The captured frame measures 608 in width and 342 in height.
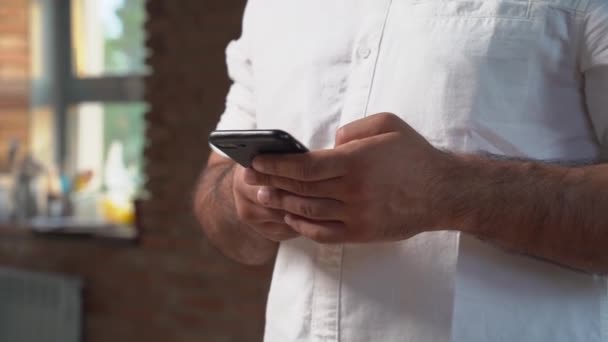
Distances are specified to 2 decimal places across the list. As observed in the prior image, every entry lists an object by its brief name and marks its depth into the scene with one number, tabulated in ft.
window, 13.03
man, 3.42
